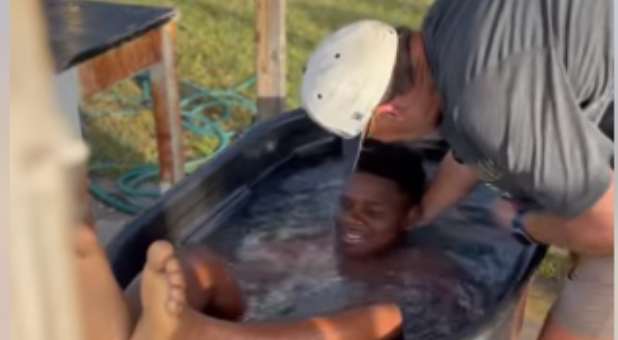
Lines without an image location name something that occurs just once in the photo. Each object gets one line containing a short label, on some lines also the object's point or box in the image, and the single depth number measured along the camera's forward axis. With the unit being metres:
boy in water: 1.52
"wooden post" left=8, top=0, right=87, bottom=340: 0.61
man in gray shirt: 1.57
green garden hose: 3.77
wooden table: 2.76
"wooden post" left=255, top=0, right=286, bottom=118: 3.41
